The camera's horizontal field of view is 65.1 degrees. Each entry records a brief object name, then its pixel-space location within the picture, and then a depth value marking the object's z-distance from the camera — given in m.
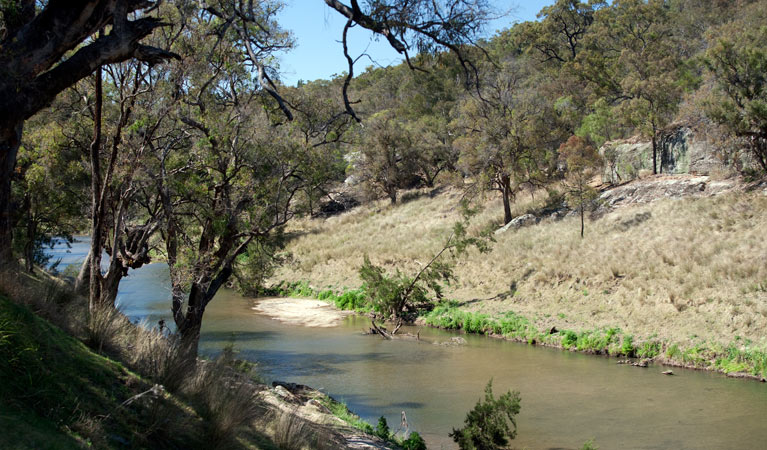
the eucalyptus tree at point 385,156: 49.28
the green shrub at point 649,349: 19.42
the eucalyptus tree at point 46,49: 6.30
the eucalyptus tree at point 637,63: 33.12
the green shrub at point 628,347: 20.00
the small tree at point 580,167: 28.70
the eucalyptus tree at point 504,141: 32.97
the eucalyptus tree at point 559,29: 59.84
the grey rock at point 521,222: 33.12
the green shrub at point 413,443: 11.25
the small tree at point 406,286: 27.42
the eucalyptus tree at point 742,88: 24.70
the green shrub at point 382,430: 11.48
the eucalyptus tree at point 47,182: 16.25
